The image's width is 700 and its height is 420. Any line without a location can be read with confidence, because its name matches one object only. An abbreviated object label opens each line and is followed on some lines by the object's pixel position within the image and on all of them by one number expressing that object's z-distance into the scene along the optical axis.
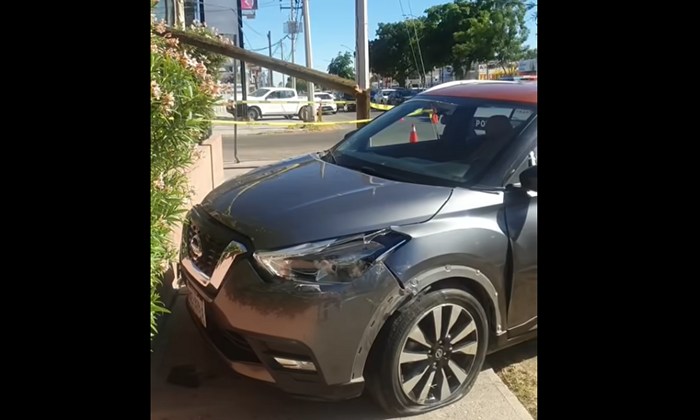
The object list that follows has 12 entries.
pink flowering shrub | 2.89
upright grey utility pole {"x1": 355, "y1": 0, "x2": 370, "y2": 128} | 10.96
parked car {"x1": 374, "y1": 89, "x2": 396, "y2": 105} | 35.38
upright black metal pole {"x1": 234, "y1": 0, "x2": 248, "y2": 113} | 14.10
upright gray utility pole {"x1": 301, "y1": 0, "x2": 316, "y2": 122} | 25.81
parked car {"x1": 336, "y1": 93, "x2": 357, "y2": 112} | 37.13
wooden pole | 5.57
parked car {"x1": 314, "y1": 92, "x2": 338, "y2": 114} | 35.42
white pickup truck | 28.67
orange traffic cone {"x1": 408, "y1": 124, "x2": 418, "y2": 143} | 4.33
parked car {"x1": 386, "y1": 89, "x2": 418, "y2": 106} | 32.98
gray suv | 2.76
